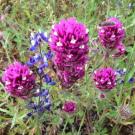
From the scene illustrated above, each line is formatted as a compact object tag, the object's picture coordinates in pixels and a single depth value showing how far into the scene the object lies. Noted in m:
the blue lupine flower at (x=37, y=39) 0.22
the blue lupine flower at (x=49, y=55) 0.22
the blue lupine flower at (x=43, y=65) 0.22
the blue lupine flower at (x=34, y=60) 0.22
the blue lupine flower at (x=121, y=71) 0.25
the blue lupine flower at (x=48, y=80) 0.22
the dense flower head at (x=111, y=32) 0.21
